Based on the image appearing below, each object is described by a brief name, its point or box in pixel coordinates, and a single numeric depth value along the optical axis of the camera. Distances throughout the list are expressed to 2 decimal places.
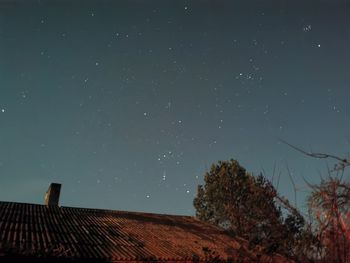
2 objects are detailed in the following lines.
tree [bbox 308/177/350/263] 3.03
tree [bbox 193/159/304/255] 31.84
